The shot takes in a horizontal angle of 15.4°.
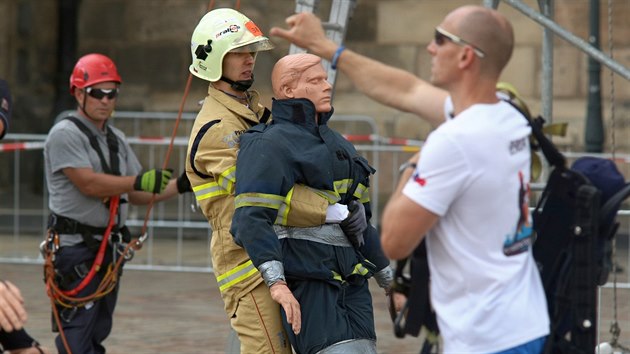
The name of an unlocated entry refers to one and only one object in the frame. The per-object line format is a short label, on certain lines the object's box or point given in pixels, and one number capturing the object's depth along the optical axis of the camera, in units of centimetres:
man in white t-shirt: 631
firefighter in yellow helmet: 893
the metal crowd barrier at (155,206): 2129
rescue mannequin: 858
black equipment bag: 676
